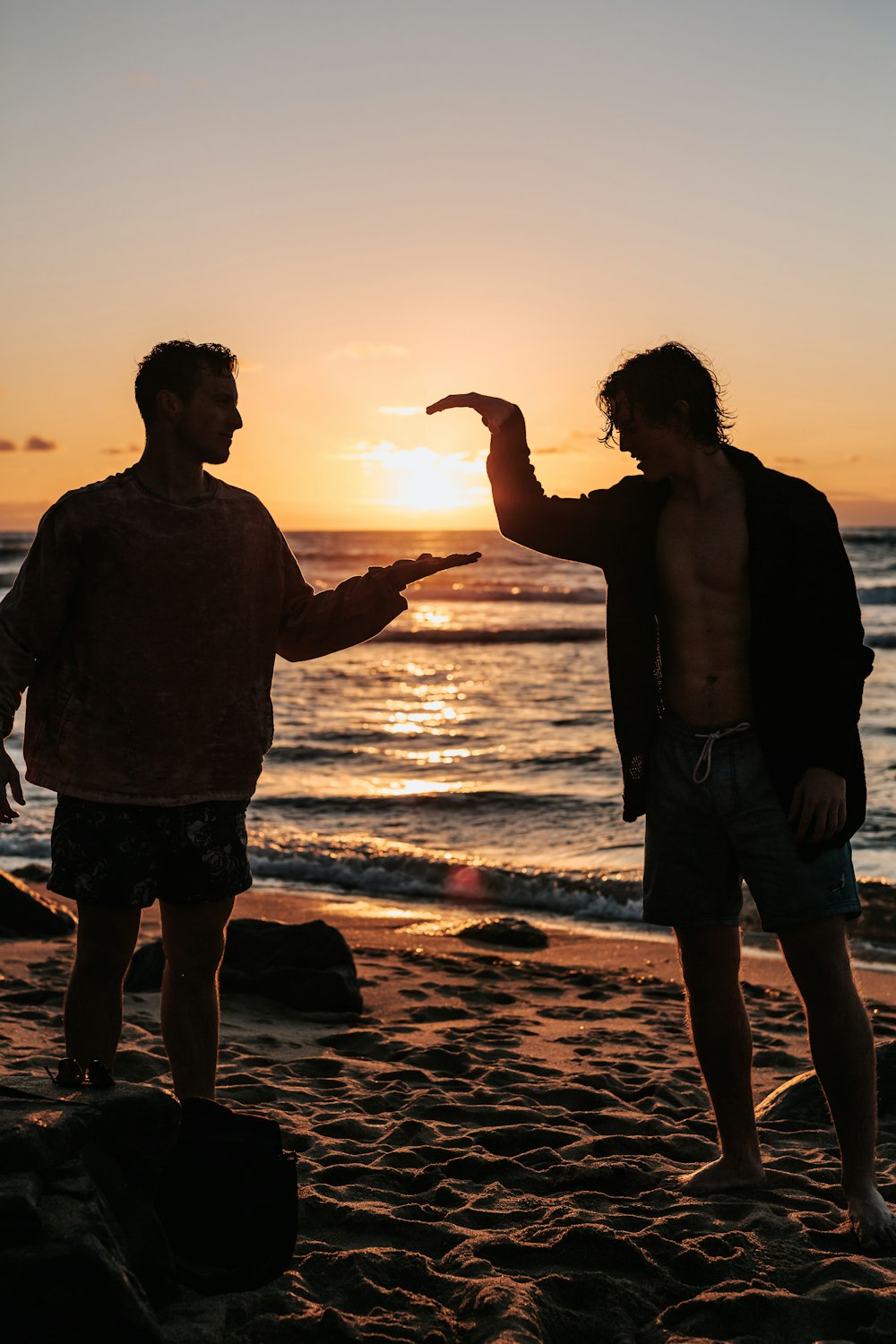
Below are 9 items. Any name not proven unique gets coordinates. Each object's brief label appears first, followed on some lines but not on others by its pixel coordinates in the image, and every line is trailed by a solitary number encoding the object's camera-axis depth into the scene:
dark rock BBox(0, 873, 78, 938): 6.84
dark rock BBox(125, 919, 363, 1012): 5.56
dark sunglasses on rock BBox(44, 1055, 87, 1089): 2.71
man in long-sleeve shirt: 3.13
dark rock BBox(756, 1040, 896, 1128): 4.12
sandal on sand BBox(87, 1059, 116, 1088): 2.68
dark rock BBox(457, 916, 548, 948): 7.12
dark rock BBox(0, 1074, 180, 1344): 2.21
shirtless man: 3.08
